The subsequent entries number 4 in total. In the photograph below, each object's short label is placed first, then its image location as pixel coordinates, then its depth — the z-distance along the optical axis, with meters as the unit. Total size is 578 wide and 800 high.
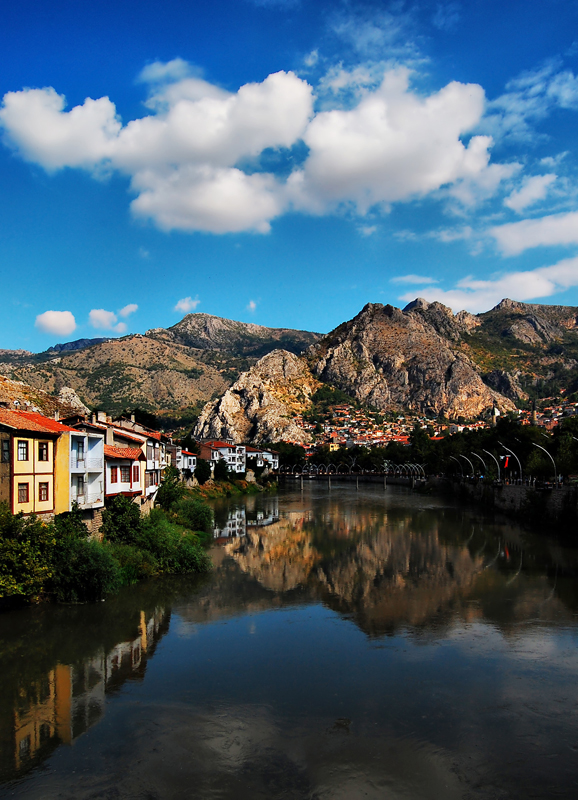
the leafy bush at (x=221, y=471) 99.05
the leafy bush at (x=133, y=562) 28.27
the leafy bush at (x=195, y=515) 47.15
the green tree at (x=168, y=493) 46.72
